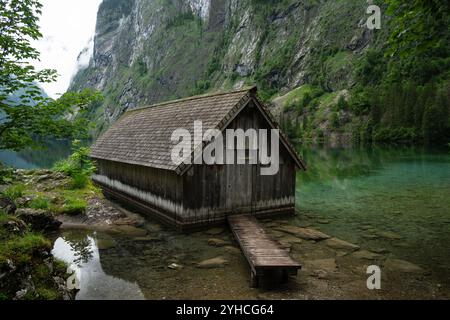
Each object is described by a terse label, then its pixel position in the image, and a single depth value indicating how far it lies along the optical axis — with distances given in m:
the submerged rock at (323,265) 11.05
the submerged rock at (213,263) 11.27
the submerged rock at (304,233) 14.31
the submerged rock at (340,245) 13.05
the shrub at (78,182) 21.14
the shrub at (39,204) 16.17
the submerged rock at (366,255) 12.11
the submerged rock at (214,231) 14.60
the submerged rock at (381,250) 12.62
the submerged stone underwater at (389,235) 14.31
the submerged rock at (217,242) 13.25
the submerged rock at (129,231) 14.81
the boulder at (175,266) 11.09
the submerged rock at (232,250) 12.49
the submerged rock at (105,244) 13.32
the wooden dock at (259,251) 9.59
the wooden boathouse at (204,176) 14.89
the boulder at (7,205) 11.22
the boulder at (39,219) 13.47
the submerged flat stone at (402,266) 10.84
